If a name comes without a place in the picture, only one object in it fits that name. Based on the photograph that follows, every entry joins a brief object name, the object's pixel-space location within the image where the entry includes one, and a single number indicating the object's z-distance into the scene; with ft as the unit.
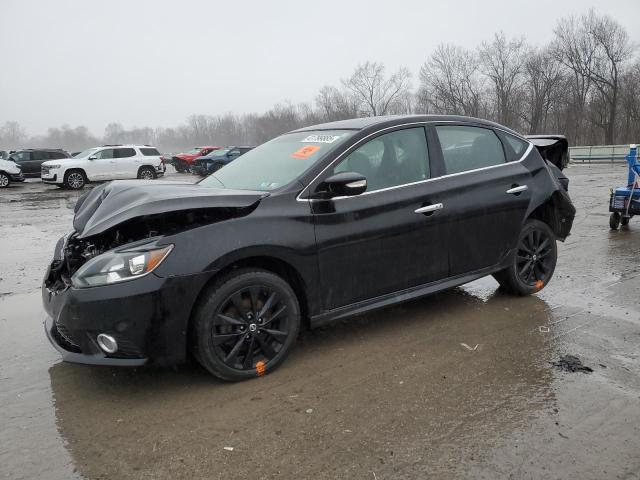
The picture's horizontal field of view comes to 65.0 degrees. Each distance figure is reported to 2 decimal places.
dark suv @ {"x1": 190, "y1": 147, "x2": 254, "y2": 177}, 98.17
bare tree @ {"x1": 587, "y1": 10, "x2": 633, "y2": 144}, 179.11
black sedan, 9.83
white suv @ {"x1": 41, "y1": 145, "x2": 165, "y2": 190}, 73.97
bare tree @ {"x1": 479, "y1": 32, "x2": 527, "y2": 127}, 205.98
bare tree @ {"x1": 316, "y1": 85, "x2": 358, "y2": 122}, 256.19
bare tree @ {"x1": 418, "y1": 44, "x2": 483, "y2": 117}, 220.02
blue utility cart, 26.58
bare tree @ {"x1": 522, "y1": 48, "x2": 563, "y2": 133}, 194.90
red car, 112.57
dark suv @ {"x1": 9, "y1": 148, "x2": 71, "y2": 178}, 93.15
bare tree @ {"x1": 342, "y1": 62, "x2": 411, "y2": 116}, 253.10
